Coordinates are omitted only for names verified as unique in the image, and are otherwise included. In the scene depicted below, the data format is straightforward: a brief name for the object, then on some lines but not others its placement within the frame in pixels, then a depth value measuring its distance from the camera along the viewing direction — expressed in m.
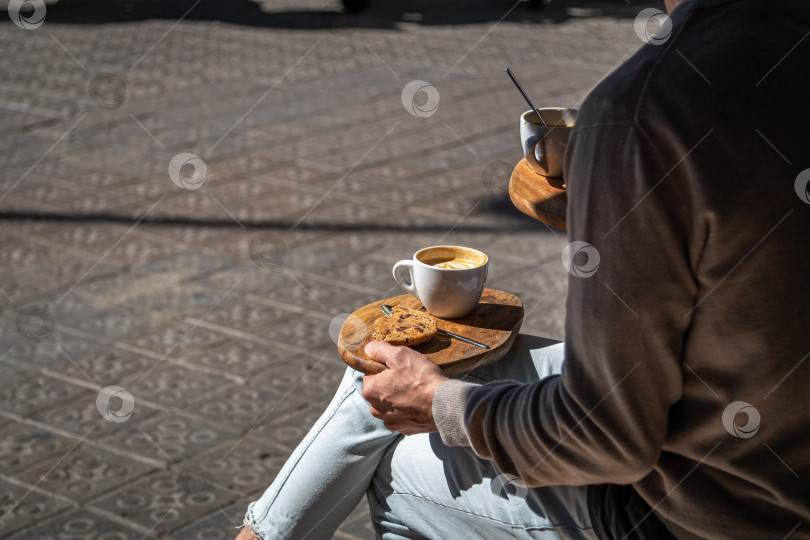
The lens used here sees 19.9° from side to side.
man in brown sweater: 2.23
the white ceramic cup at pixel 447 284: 2.61
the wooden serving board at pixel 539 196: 2.60
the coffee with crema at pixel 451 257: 2.68
